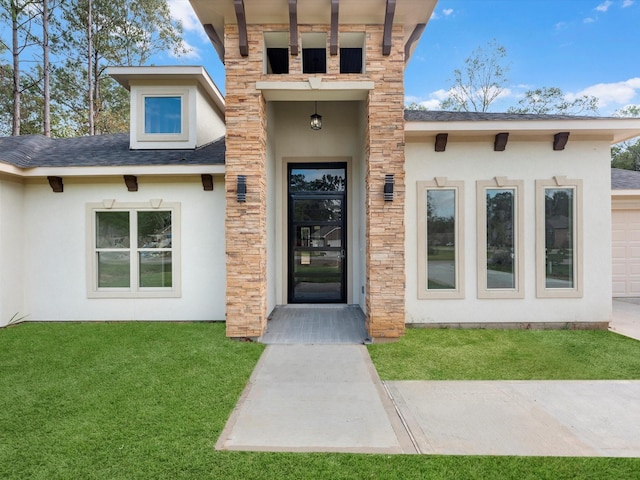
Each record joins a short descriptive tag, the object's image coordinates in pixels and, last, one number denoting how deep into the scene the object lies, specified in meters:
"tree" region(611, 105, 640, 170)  27.17
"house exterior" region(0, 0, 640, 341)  5.19
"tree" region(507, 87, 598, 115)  19.81
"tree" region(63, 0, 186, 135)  14.00
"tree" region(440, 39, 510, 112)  18.25
